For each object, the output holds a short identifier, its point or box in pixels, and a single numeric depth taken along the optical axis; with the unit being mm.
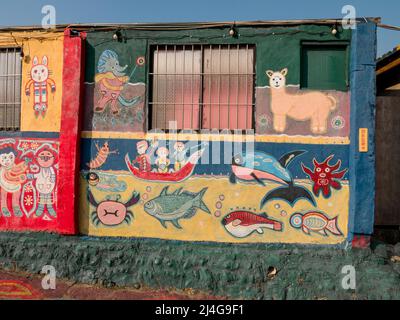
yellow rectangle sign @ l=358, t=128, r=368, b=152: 4707
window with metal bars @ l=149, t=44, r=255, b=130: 5117
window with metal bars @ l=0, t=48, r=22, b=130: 5492
